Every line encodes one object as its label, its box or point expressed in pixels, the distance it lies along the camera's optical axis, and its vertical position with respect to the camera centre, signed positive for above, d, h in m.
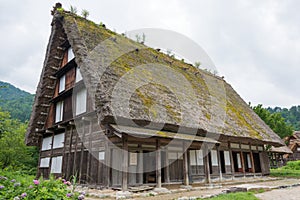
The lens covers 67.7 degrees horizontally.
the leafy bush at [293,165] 18.16 -0.50
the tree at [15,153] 18.53 +0.68
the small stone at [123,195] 6.32 -0.96
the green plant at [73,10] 11.70 +7.68
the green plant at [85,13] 11.98 +7.64
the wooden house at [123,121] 7.73 +1.59
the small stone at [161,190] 7.37 -0.99
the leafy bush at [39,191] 3.08 -0.41
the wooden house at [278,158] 20.30 +0.12
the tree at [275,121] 22.00 +3.90
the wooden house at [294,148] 32.31 +1.55
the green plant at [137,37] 15.22 +8.10
